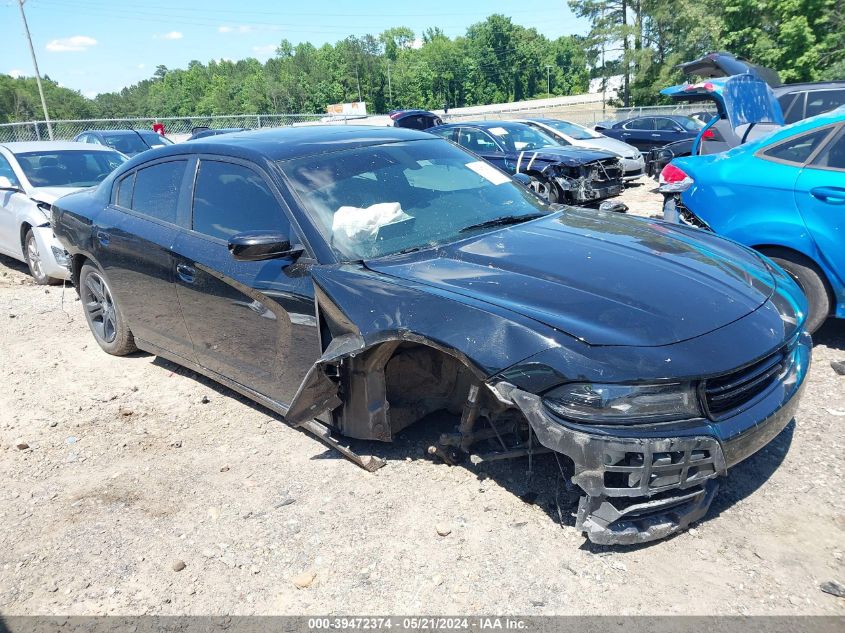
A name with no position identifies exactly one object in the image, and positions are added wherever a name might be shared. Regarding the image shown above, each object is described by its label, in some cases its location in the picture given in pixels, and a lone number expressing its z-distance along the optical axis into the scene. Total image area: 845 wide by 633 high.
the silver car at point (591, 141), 13.38
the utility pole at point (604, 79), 46.26
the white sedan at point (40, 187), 7.39
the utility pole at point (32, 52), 32.69
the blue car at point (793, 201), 4.24
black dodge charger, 2.44
